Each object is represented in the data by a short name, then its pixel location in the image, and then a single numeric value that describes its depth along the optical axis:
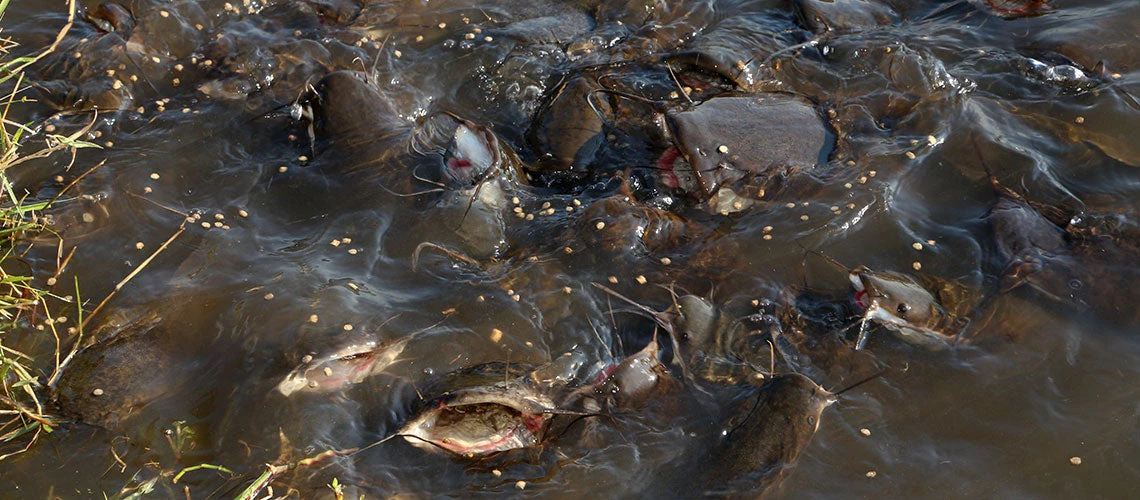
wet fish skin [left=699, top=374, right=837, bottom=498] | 3.17
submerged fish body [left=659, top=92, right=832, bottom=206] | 4.16
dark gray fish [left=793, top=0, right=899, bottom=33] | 5.19
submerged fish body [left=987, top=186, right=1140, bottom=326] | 3.73
